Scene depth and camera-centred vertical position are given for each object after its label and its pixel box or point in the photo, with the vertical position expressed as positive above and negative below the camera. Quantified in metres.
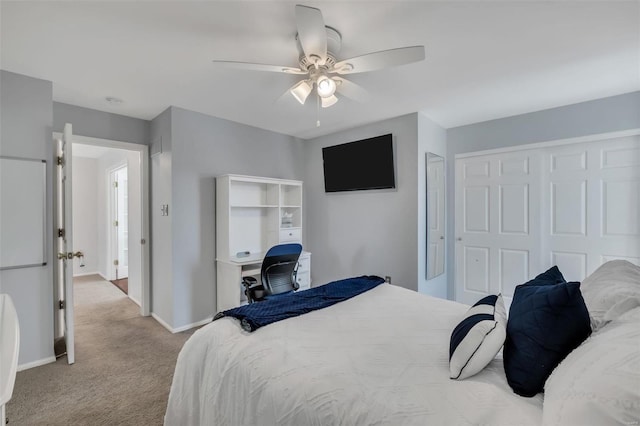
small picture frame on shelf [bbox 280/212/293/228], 4.02 -0.12
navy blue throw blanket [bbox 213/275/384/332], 1.58 -0.62
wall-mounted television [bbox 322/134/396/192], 3.49 +0.61
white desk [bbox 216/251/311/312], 3.13 -0.74
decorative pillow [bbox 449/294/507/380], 1.08 -0.53
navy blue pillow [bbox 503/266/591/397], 0.96 -0.44
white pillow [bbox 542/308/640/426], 0.68 -0.46
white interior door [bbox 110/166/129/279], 5.36 -0.17
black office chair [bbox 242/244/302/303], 2.87 -0.66
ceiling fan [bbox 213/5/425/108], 1.44 +0.91
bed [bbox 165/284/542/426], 0.93 -0.65
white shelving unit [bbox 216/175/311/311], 3.28 -0.18
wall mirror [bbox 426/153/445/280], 3.46 -0.06
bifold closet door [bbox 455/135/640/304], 2.83 -0.02
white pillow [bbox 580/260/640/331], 1.10 -0.35
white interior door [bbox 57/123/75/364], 2.40 -0.24
